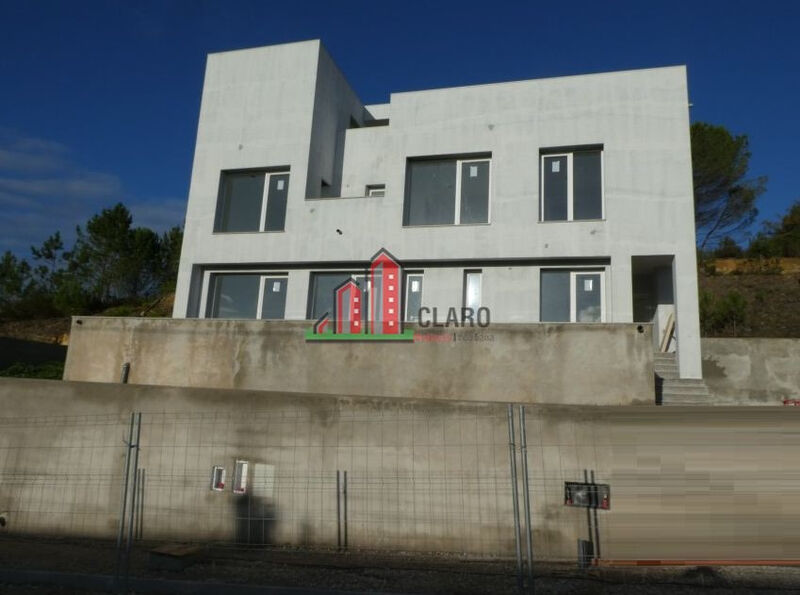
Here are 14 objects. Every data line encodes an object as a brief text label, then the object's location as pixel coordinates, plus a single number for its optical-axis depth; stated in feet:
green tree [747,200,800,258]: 98.63
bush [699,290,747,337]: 65.62
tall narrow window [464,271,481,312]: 40.96
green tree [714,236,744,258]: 98.12
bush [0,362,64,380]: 55.47
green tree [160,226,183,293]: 110.81
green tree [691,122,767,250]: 81.61
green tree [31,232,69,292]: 114.15
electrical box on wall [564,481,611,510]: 22.45
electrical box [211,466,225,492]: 25.95
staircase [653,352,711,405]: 33.09
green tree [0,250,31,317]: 107.96
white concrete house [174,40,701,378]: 38.45
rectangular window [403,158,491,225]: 42.24
